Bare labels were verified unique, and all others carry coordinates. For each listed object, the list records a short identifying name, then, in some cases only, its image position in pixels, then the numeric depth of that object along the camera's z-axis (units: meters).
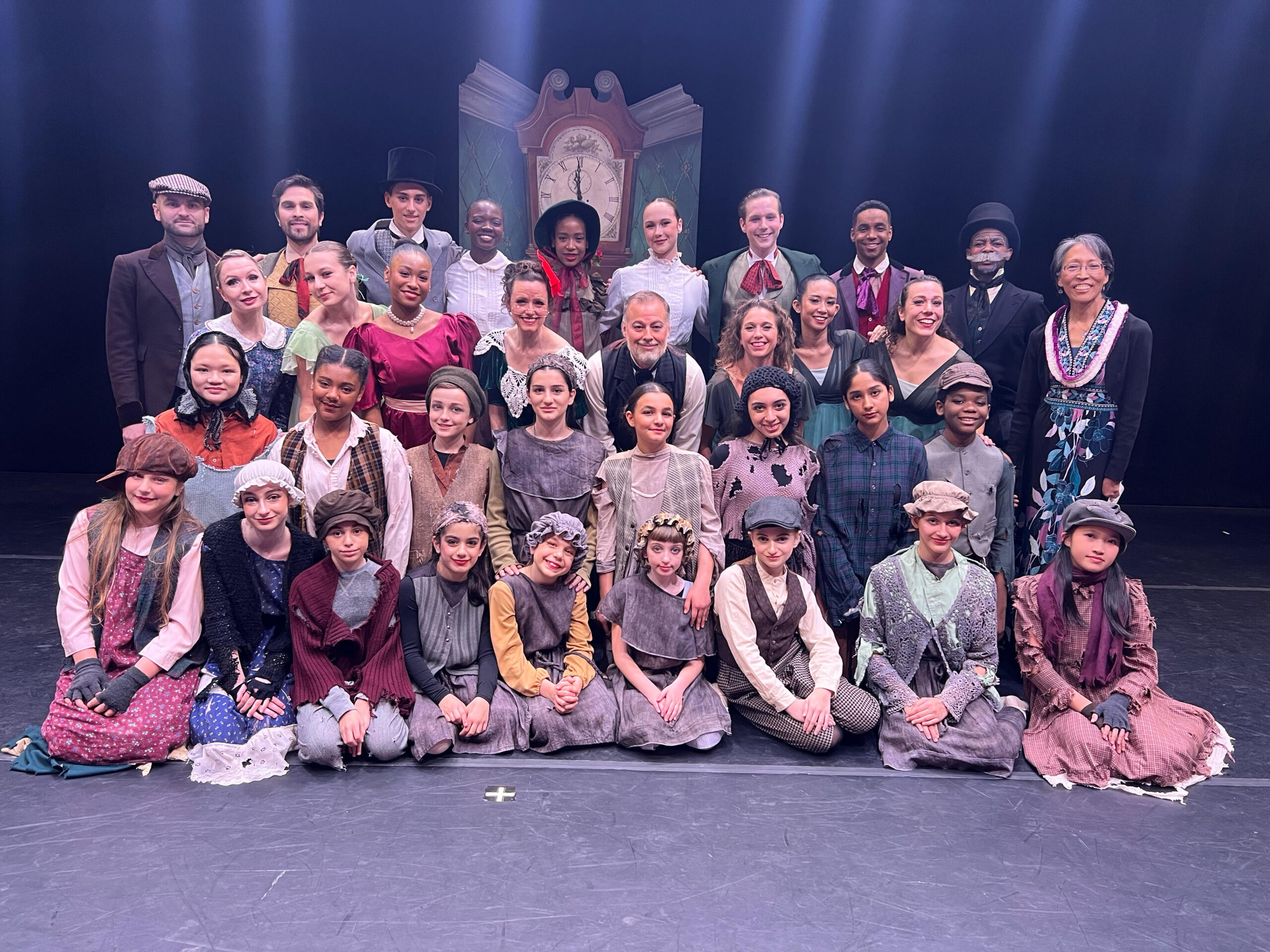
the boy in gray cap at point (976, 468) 3.58
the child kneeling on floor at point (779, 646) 3.07
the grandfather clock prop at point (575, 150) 5.83
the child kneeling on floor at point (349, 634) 2.92
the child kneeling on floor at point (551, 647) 3.02
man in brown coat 4.08
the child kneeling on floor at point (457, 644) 2.97
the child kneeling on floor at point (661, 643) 3.07
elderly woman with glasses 3.78
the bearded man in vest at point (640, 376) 3.59
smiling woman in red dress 3.62
